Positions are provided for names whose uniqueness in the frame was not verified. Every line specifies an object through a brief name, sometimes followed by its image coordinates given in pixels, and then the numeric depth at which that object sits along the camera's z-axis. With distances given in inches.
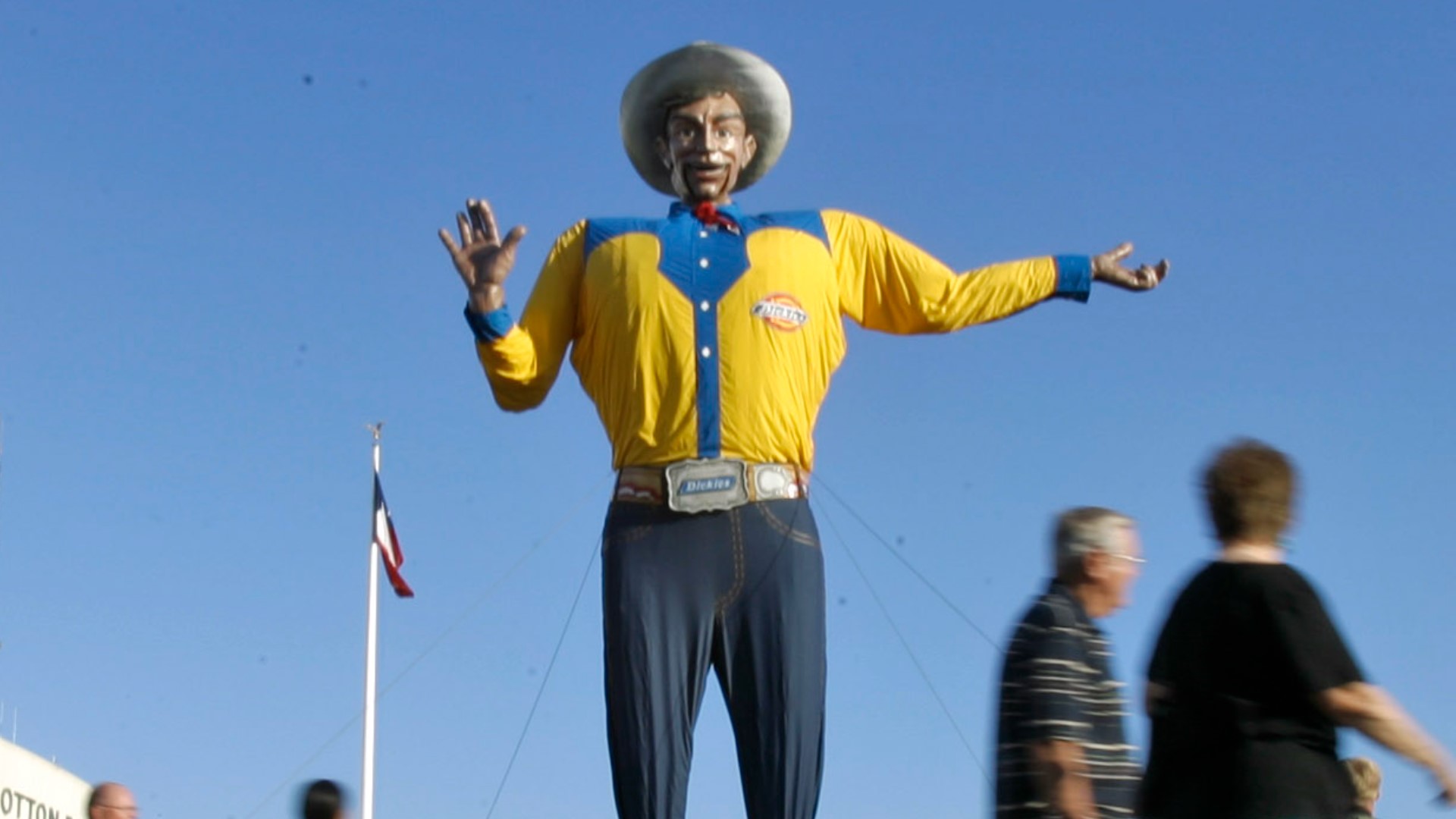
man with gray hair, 221.0
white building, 1141.7
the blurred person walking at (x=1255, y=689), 187.0
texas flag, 735.1
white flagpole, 668.7
